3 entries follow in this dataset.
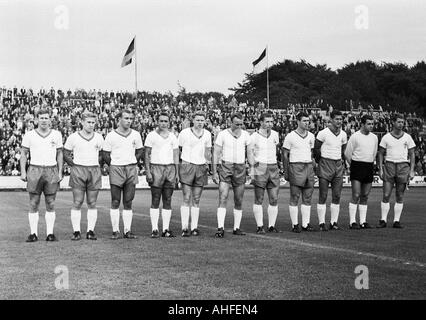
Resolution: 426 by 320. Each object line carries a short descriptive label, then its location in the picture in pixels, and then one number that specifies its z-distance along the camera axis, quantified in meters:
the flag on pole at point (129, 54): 39.75
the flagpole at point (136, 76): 43.72
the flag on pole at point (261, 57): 43.12
